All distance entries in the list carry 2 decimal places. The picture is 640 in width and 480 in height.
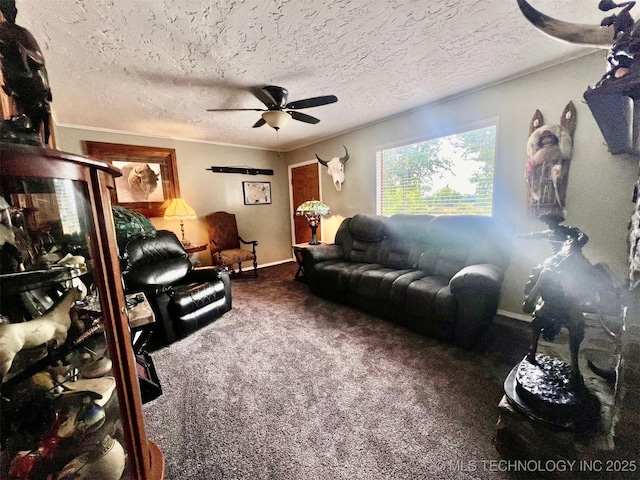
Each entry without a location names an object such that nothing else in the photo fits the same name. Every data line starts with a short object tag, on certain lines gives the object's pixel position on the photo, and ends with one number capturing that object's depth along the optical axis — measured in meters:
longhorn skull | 0.91
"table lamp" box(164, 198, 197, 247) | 3.68
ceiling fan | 2.26
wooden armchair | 4.19
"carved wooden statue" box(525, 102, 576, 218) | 2.16
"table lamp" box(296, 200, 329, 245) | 3.99
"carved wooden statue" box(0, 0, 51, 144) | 0.67
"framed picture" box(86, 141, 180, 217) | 3.59
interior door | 4.86
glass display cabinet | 0.66
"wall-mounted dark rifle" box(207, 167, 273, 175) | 4.50
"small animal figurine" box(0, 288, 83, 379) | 0.62
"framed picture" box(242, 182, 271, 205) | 4.93
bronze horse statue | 0.99
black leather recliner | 2.31
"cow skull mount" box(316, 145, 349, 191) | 4.19
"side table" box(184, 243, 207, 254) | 3.71
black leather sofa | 2.05
